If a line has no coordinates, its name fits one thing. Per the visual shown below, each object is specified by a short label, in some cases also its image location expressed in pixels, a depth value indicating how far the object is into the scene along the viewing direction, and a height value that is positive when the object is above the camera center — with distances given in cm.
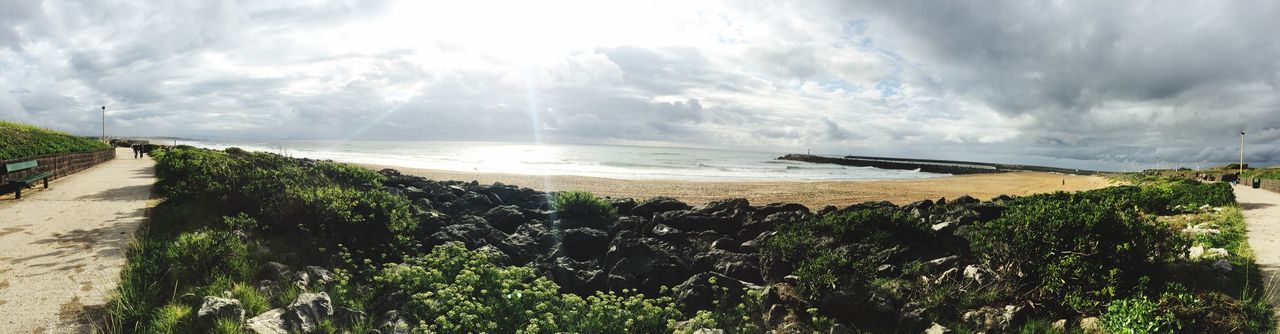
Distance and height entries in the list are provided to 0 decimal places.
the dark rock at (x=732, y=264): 854 -159
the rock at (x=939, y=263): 805 -137
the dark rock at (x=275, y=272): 754 -164
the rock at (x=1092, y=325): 610 -166
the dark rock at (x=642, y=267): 807 -160
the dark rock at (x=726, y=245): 1019 -151
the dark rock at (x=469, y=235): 961 -141
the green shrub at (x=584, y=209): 1263 -117
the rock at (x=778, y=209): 1257 -108
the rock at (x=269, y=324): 593 -183
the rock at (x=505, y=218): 1195 -135
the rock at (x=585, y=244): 986 -151
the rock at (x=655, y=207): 1338 -115
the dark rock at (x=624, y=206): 1369 -118
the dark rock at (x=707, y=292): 735 -174
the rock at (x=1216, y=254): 803 -115
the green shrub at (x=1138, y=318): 570 -148
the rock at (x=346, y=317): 657 -192
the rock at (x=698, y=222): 1166 -129
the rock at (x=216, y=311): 603 -174
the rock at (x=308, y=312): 613 -179
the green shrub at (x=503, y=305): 643 -180
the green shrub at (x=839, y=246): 714 -123
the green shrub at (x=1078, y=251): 644 -98
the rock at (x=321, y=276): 750 -169
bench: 1454 -100
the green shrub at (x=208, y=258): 750 -151
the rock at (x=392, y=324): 628 -191
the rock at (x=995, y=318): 633 -169
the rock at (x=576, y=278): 816 -175
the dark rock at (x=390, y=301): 708 -185
